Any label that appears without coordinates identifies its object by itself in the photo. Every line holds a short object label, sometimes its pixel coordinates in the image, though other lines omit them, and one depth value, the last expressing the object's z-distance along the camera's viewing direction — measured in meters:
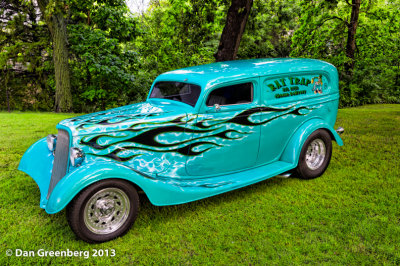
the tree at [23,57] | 12.44
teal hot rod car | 3.10
